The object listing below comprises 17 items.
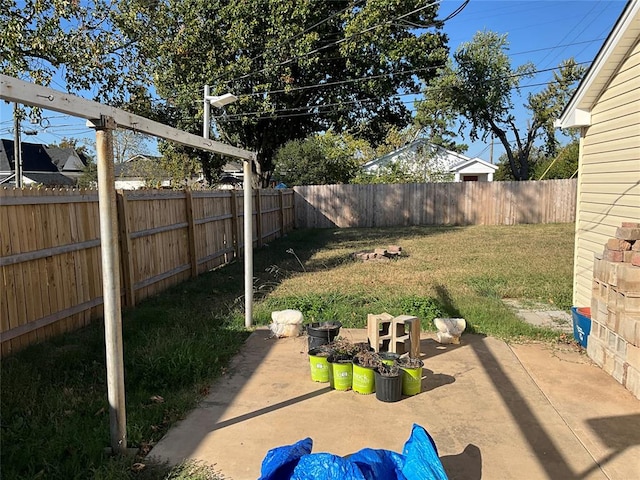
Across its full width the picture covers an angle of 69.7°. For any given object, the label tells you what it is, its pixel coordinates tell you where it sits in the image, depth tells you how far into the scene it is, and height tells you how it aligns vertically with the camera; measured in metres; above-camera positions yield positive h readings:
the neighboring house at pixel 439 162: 24.52 +1.51
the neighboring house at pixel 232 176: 39.40 +1.32
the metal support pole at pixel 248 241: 5.45 -0.60
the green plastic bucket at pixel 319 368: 3.95 -1.53
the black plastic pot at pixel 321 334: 4.42 -1.39
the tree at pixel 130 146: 32.56 +3.38
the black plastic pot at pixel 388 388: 3.56 -1.54
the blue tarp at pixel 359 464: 2.20 -1.40
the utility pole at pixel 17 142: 16.79 +2.09
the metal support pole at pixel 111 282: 2.62 -0.52
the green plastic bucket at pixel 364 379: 3.71 -1.53
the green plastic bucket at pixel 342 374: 3.80 -1.53
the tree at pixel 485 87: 24.34 +5.45
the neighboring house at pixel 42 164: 31.66 +2.30
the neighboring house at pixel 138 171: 28.90 +1.41
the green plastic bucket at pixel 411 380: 3.68 -1.53
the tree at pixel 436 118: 26.05 +4.83
